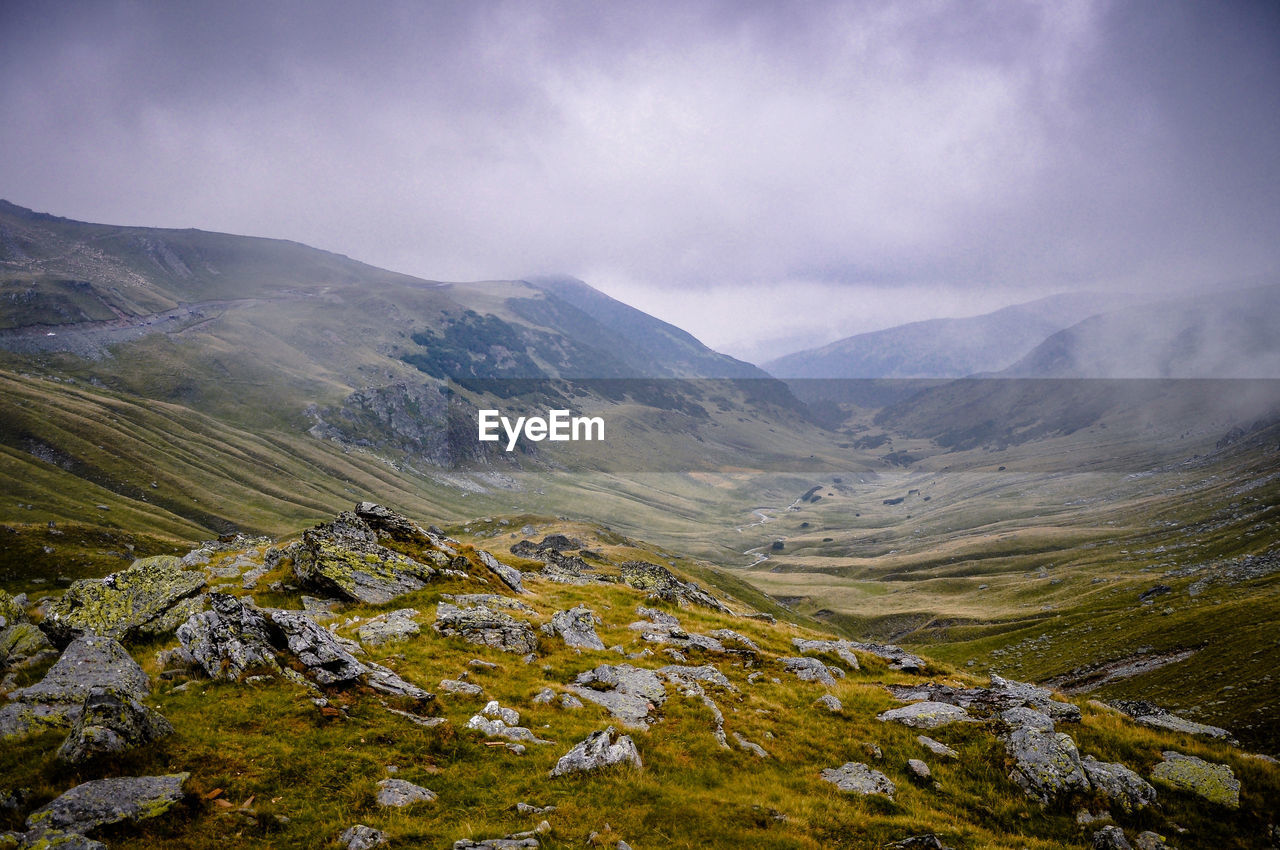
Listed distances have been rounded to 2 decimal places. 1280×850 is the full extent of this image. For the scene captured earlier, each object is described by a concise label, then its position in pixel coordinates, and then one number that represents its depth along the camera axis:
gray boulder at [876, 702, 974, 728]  21.66
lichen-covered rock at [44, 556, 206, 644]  23.39
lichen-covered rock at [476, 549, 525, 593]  40.25
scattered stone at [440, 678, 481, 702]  21.14
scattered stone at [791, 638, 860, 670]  32.98
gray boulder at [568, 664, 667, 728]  21.25
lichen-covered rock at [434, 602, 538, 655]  27.08
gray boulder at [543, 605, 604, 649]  29.78
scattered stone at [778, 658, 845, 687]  28.65
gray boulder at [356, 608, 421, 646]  25.02
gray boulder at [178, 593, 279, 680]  19.55
